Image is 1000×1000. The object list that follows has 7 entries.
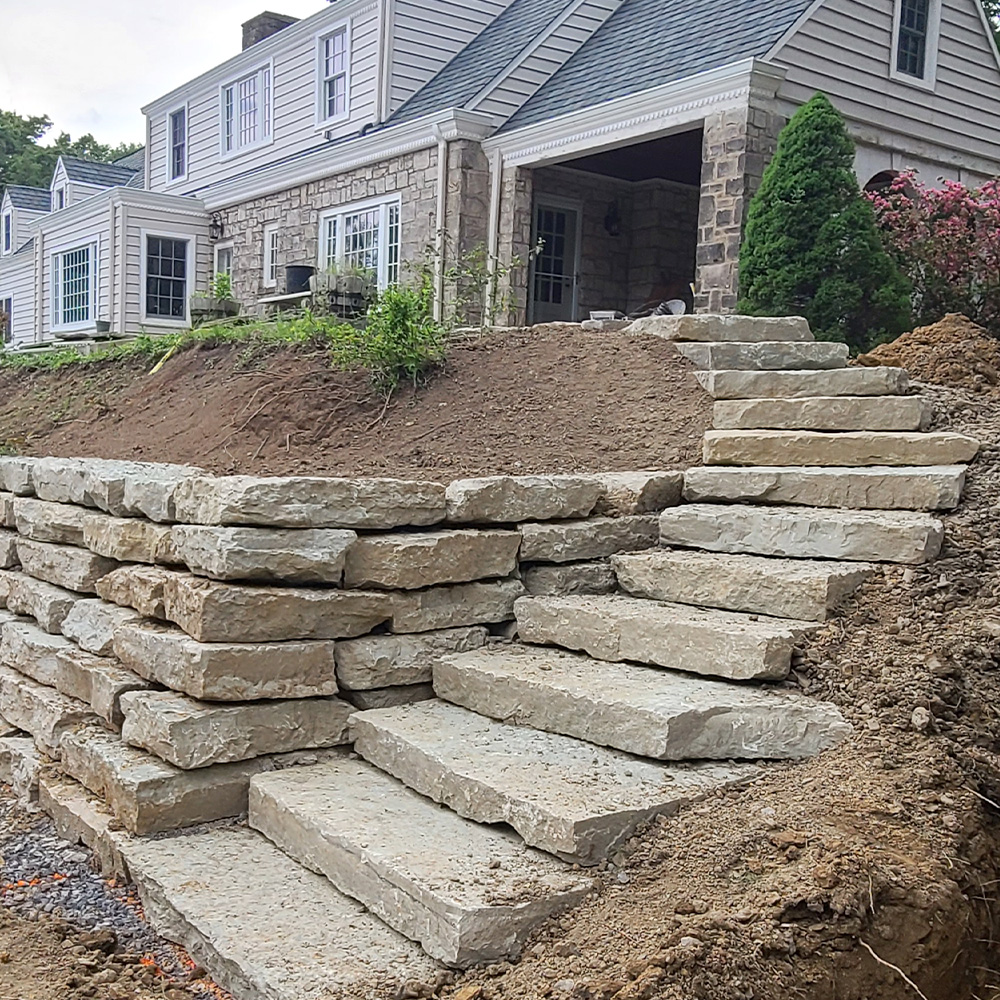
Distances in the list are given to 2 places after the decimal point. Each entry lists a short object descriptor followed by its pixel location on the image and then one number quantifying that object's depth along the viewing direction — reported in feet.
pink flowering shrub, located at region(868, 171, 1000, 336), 27.32
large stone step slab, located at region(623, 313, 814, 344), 20.10
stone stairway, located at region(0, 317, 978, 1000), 8.38
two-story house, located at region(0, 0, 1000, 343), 31.89
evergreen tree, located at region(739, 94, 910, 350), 25.80
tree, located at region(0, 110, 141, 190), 118.83
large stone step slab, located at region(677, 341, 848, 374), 19.10
